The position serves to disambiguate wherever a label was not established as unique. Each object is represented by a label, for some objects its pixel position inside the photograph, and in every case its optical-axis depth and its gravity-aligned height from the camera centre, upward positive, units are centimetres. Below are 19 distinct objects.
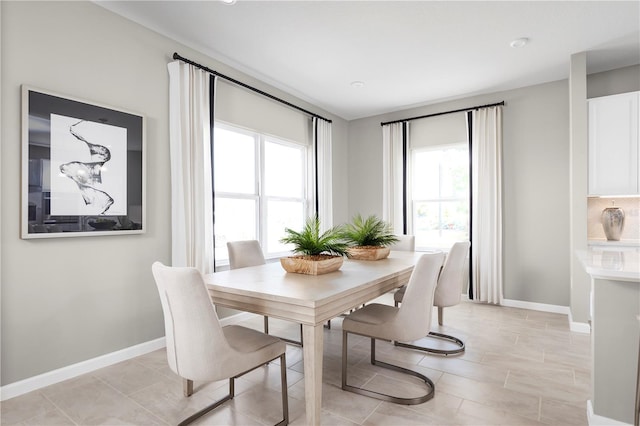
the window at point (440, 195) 484 +28
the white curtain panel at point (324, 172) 502 +63
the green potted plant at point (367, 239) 301 -23
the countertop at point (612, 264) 165 -27
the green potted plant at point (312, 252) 233 -27
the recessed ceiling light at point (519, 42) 315 +161
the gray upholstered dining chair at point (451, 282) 294 -59
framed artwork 226 +34
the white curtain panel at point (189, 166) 308 +44
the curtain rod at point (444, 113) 447 +144
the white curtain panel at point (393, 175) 526 +61
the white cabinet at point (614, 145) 337 +69
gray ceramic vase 356 -10
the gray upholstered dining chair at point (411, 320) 209 -68
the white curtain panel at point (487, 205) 439 +12
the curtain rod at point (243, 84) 312 +144
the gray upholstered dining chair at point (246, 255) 298 -37
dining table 166 -43
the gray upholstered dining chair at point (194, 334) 154 -57
